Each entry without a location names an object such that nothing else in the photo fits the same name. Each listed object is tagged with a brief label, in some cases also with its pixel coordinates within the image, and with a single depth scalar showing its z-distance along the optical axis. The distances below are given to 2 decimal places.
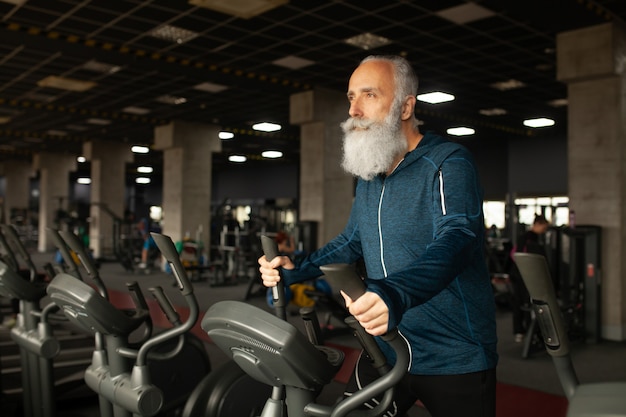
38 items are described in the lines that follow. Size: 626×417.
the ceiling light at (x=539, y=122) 12.80
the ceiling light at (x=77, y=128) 15.56
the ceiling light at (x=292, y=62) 9.02
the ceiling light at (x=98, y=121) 14.57
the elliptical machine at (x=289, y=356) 1.27
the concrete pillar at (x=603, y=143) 6.78
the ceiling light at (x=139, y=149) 18.94
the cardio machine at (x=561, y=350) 1.05
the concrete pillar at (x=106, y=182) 18.20
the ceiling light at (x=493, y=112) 12.37
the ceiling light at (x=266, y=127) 14.58
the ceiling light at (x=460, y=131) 14.05
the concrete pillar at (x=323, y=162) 10.81
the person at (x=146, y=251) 13.18
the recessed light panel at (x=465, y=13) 6.73
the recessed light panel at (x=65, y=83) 10.61
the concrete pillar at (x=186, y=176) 14.47
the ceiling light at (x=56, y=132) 16.40
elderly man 1.49
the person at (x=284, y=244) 8.70
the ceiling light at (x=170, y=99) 11.89
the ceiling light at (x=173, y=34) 7.78
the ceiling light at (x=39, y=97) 11.84
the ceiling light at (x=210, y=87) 10.78
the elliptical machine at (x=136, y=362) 2.30
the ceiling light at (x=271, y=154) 20.14
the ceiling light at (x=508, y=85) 10.04
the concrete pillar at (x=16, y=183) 24.88
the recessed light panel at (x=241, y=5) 6.73
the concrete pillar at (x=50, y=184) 21.23
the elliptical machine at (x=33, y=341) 3.19
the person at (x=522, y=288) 6.11
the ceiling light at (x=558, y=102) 11.37
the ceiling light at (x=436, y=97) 10.55
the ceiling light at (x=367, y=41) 7.91
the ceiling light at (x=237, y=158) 21.63
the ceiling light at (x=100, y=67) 9.56
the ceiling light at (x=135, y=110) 12.98
